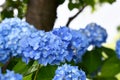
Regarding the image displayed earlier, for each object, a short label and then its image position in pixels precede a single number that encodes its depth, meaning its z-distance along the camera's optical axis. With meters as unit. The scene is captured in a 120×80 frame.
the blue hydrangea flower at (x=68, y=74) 1.38
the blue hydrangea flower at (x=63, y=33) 1.61
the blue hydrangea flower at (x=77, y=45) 1.66
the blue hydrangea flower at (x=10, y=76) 1.23
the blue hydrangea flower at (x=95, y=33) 2.26
